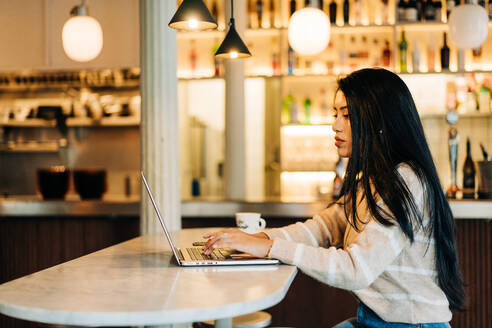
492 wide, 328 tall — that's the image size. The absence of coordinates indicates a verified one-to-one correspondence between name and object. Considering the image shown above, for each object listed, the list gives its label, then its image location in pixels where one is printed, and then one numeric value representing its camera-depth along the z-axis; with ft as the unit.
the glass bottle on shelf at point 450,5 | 16.29
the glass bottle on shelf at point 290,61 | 17.21
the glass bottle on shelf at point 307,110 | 17.98
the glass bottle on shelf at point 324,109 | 17.98
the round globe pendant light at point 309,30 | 11.06
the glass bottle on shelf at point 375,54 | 17.32
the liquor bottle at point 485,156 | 10.22
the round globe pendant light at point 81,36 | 11.18
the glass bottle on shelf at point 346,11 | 16.92
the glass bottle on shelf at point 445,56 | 16.85
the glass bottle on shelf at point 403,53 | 16.87
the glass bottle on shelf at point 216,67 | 17.58
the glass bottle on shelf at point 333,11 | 17.13
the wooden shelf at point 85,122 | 18.47
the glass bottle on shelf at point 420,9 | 16.81
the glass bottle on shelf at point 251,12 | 17.75
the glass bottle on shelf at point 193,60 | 18.33
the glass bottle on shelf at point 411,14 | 16.61
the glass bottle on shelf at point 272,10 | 17.66
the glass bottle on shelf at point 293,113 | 17.72
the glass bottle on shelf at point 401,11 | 16.75
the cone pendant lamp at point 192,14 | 6.73
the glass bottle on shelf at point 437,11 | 16.67
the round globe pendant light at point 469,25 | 11.01
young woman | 4.73
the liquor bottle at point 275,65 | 17.65
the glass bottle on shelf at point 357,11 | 16.94
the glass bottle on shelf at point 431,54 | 17.01
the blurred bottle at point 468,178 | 10.57
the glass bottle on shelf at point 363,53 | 17.58
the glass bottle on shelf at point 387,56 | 17.12
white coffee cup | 6.82
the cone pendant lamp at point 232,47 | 7.80
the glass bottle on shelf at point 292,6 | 17.58
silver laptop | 4.90
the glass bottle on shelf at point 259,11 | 17.48
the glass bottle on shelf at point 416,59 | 16.79
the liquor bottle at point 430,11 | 16.70
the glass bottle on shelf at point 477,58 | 17.29
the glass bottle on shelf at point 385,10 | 16.94
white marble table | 3.38
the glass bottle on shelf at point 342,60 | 17.40
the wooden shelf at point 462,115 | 17.28
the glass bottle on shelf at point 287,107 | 18.01
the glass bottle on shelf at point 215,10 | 18.00
